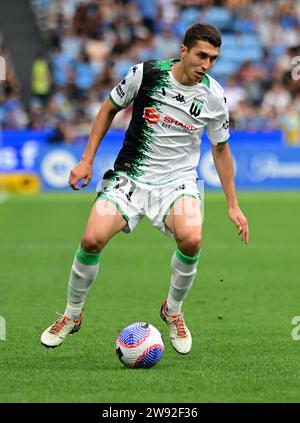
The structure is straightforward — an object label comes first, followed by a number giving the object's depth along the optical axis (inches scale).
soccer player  515.8
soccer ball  494.0
